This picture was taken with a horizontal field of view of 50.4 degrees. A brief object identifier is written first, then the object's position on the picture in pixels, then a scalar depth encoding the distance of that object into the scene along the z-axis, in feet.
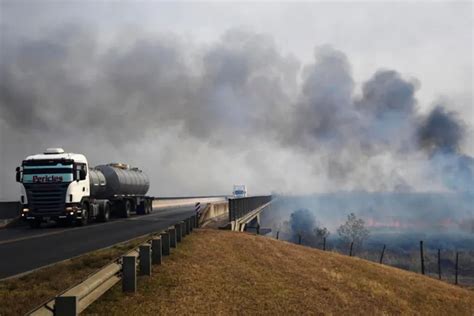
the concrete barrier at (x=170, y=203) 197.67
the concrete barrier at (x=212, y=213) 103.52
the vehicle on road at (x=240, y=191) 285.84
